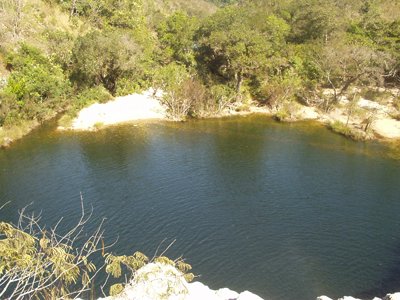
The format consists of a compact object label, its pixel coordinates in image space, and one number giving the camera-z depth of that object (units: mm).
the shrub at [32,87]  43562
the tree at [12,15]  56656
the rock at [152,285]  11805
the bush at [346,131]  45000
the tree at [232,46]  52625
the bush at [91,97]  50003
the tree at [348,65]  51688
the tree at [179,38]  61875
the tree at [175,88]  51312
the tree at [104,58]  50031
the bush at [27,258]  9828
